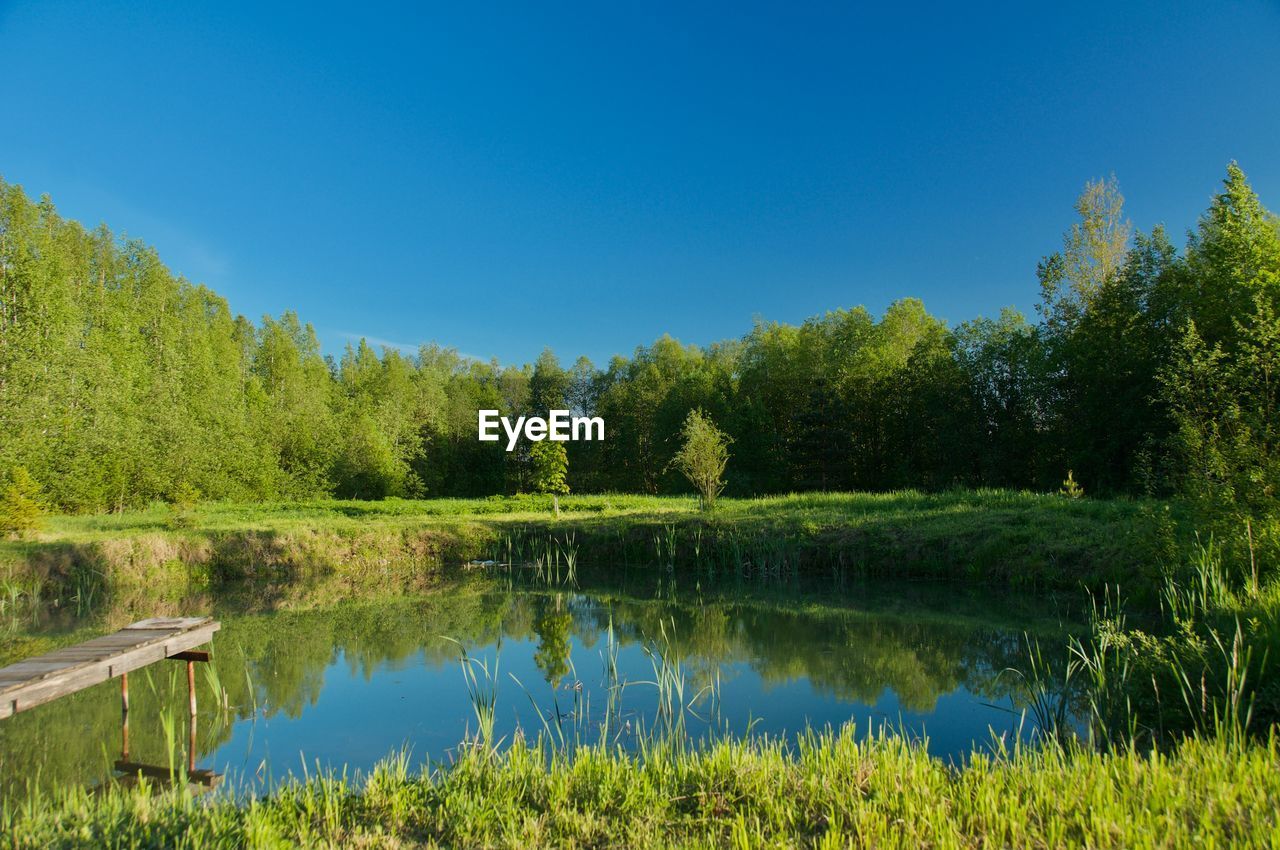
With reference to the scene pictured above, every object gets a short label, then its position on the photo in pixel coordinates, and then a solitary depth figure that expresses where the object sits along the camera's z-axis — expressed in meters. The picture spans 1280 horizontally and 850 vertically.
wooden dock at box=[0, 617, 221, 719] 5.84
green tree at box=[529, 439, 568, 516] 28.23
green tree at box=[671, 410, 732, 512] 23.25
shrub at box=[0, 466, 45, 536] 19.31
